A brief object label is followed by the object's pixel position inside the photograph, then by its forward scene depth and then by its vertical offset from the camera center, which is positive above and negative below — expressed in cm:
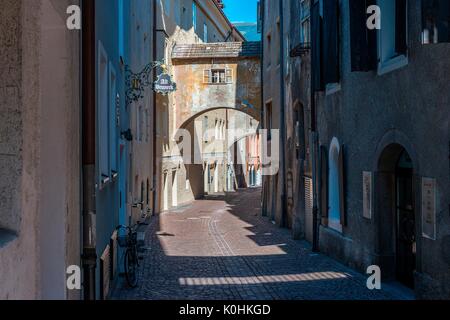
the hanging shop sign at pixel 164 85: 2267 +269
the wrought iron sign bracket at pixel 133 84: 1801 +230
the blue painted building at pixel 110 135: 806 +46
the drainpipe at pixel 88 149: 657 +16
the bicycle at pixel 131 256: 1049 -151
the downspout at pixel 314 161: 1553 +3
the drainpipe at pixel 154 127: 2559 +142
